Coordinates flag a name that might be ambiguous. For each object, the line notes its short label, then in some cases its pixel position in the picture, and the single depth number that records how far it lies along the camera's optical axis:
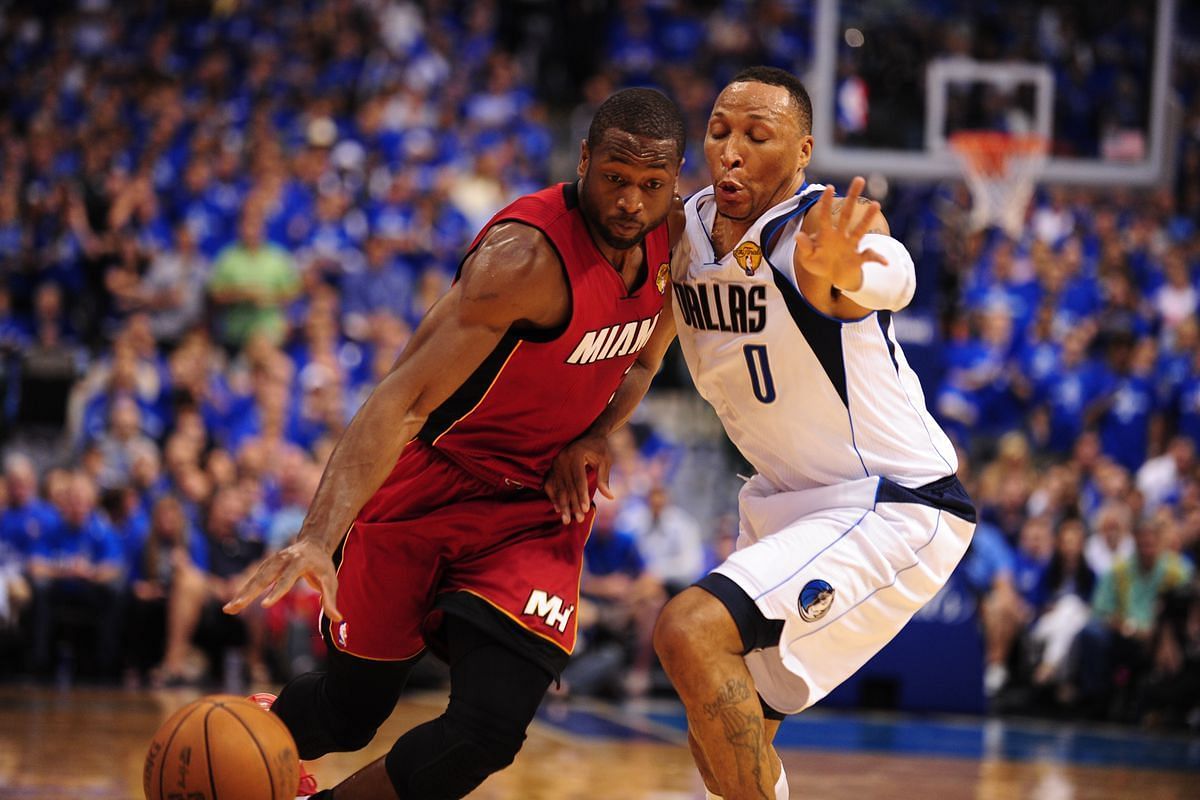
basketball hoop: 12.76
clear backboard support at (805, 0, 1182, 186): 12.41
